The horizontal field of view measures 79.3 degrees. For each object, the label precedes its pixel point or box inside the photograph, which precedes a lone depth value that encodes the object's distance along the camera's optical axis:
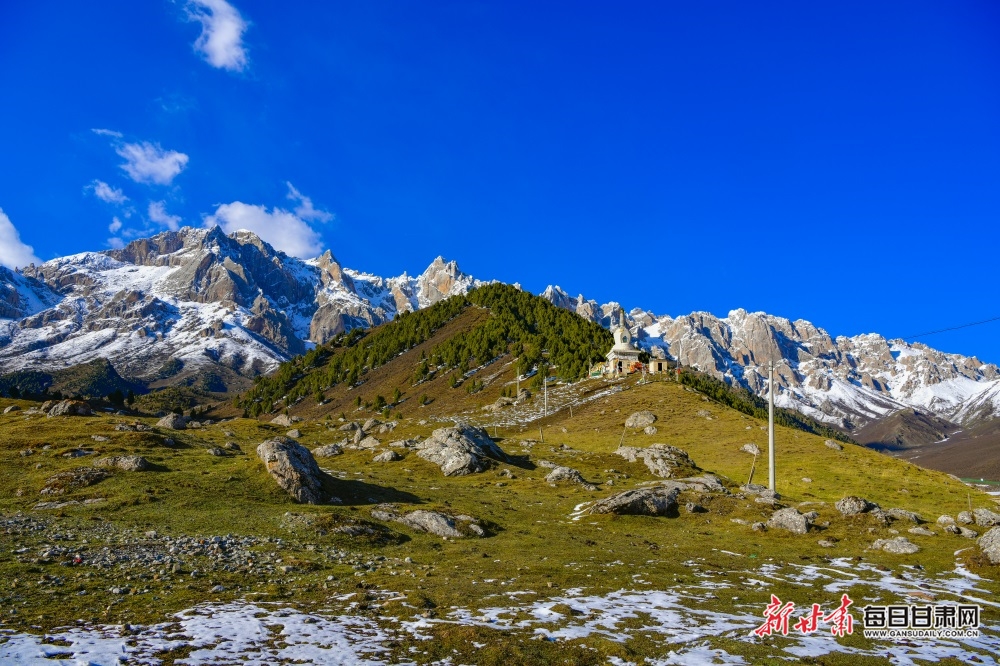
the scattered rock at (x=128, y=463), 51.86
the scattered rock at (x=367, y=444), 99.33
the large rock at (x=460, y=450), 75.19
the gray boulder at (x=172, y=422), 116.04
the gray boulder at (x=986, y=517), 52.00
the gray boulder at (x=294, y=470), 48.28
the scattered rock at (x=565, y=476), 69.62
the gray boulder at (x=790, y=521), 48.19
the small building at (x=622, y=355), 173.75
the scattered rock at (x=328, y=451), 92.56
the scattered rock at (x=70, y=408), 104.94
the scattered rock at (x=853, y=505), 52.88
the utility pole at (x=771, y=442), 66.39
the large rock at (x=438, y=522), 41.94
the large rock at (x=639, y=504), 53.40
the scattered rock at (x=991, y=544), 36.00
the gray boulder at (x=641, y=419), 121.12
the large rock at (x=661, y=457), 80.31
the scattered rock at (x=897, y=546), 40.91
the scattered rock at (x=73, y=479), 45.34
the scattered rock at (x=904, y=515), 51.41
